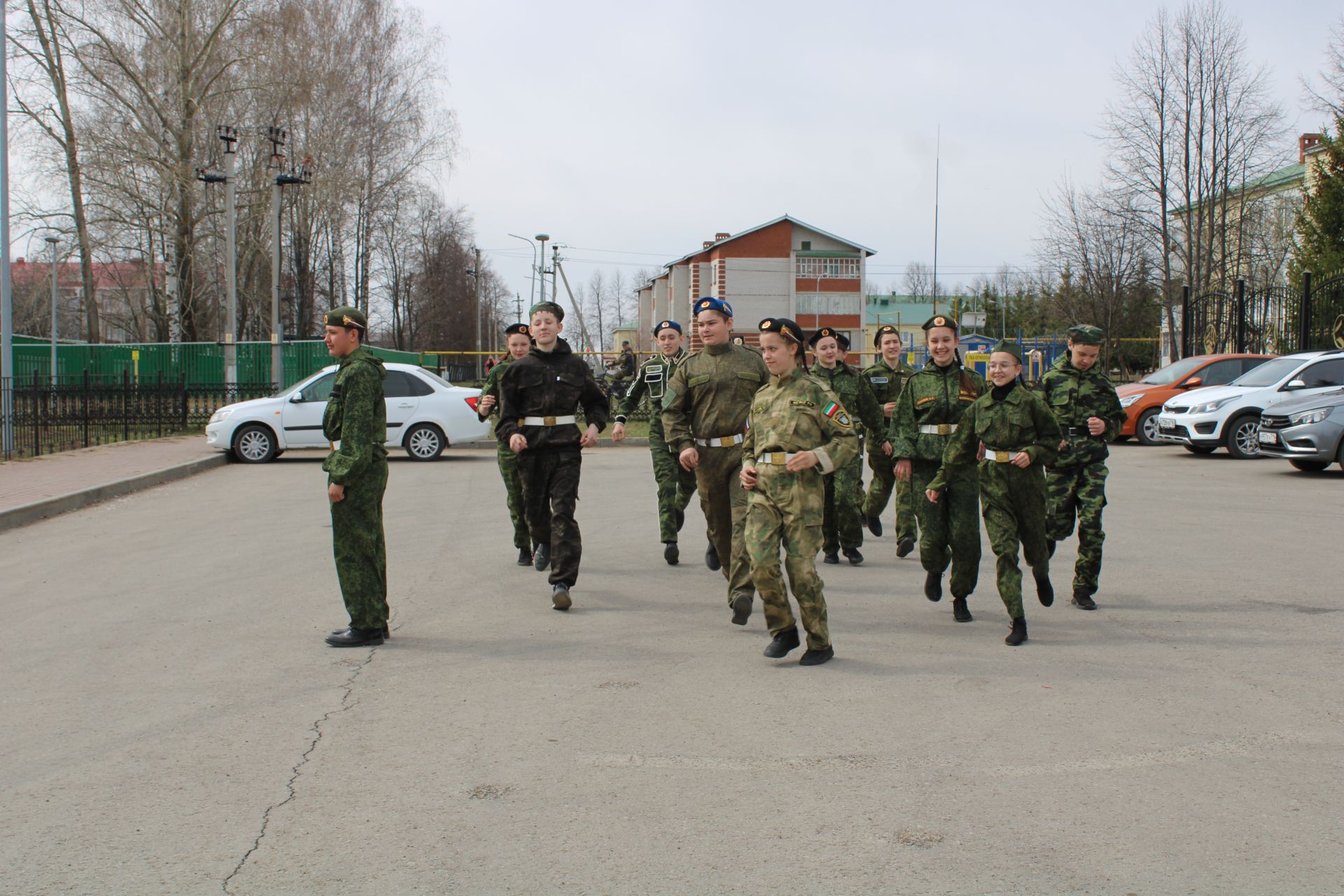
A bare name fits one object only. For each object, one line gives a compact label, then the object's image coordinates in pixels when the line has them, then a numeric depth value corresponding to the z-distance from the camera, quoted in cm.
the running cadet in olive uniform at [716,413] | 712
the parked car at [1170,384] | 2161
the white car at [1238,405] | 1778
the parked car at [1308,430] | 1550
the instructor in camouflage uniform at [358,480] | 629
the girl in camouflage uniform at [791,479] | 580
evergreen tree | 2830
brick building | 7100
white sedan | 1917
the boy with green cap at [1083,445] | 742
